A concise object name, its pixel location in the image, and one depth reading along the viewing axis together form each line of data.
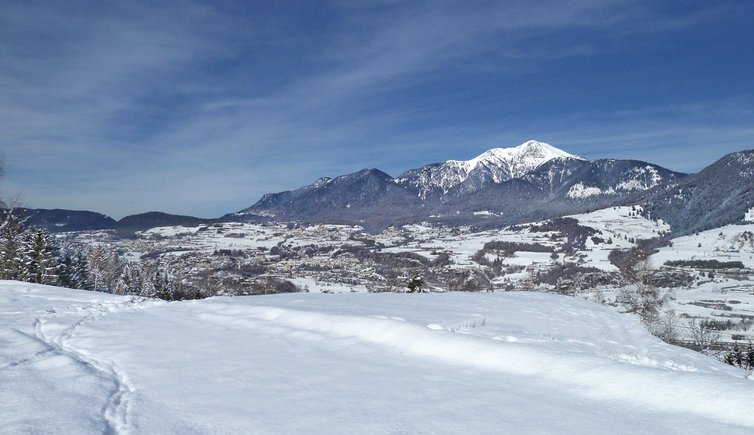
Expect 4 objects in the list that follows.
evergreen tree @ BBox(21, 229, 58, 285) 30.25
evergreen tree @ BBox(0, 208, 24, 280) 29.14
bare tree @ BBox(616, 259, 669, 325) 21.98
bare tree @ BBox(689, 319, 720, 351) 26.06
